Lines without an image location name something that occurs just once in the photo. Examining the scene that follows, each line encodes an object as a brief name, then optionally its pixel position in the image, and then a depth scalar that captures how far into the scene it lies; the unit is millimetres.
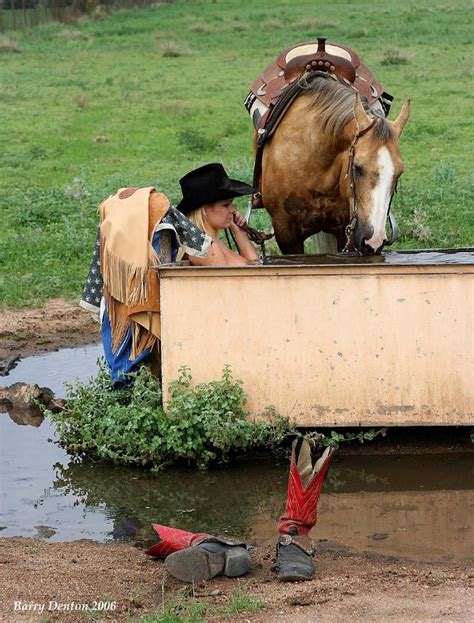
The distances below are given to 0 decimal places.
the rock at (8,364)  8258
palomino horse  6766
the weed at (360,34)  28859
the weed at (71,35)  33031
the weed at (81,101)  20453
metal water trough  6312
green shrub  6254
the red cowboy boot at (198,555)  4766
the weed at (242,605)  4375
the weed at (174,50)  27703
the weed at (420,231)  11259
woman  6828
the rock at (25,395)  7410
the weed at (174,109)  19344
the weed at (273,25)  32062
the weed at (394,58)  23822
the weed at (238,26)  32125
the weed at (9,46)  29828
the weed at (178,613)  4164
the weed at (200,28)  32281
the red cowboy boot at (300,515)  4895
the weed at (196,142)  16422
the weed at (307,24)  31438
